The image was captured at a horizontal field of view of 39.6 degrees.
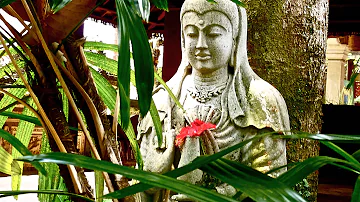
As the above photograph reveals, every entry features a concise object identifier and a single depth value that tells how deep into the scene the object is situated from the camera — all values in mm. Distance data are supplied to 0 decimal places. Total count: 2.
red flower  1376
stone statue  1664
